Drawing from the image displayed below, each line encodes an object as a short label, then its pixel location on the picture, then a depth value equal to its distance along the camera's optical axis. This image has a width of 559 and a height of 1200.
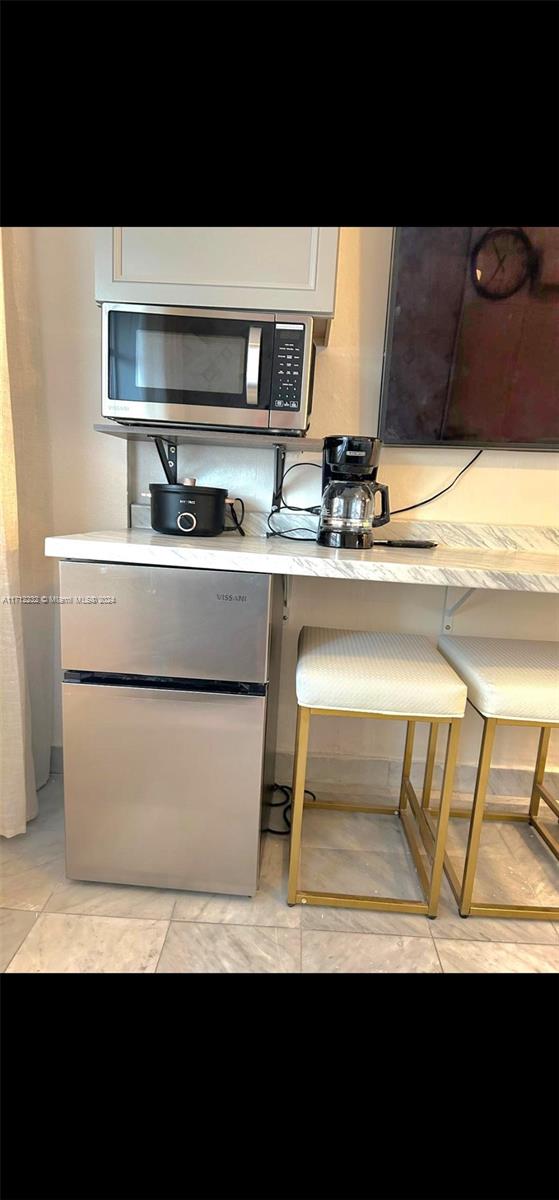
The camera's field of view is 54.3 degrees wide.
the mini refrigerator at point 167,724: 1.16
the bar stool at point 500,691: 1.20
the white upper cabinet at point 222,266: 1.20
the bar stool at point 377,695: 1.19
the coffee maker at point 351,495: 1.36
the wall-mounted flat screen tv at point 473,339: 1.45
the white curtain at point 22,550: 1.39
